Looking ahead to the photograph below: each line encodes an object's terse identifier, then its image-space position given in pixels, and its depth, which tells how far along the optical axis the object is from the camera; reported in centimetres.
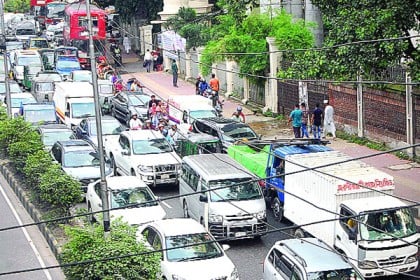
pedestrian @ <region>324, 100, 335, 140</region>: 3161
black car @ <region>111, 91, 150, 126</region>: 3634
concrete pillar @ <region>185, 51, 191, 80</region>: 4984
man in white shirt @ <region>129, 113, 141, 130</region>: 3133
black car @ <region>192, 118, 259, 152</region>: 2798
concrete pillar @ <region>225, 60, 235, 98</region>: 4282
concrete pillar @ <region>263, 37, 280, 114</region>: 3694
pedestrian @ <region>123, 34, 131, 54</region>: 6562
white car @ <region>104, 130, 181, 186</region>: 2605
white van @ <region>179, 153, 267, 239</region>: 2067
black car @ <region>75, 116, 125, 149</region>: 3035
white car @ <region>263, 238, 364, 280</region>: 1567
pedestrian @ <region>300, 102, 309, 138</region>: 3162
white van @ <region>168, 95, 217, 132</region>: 3162
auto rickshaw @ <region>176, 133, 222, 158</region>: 2661
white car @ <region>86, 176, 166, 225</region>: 2114
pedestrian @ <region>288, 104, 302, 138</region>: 3084
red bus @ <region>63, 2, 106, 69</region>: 5609
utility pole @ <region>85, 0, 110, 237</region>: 1942
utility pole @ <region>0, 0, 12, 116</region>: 3372
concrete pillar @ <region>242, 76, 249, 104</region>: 4072
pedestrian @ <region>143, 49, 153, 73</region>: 5447
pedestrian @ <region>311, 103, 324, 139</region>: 3102
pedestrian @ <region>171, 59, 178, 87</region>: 4672
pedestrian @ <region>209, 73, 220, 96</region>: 3932
